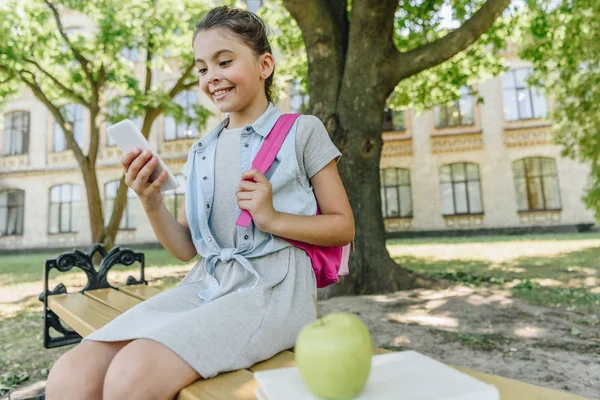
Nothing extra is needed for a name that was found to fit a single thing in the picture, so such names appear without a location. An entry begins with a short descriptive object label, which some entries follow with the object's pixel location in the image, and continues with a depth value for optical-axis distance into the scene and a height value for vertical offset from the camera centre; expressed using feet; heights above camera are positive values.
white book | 2.36 -0.86
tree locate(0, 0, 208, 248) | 32.24 +15.07
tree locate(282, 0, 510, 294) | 16.74 +6.05
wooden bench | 3.03 -1.11
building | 59.11 +9.50
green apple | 2.40 -0.67
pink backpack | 5.17 -0.12
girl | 3.72 +0.01
